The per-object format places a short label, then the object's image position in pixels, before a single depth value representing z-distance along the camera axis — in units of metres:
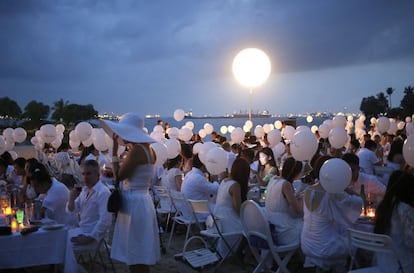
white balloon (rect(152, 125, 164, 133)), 11.90
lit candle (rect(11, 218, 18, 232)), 4.09
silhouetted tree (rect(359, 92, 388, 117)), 58.47
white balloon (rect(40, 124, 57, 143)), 10.51
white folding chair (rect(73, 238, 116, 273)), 4.47
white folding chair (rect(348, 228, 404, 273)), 3.12
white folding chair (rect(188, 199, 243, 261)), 5.00
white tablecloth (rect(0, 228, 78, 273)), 3.85
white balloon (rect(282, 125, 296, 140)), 10.63
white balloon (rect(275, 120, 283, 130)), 16.28
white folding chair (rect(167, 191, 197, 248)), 5.82
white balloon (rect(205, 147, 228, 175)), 5.87
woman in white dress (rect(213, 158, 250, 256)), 5.12
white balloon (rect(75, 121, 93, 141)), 9.26
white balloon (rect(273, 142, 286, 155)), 9.46
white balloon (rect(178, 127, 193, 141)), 11.57
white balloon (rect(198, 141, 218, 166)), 6.73
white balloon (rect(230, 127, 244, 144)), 11.45
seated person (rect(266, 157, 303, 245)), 4.53
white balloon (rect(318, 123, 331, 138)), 10.83
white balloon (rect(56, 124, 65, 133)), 13.66
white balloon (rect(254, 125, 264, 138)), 15.02
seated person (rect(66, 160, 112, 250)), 4.43
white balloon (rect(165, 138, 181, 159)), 7.31
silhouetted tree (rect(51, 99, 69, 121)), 45.97
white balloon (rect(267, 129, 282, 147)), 9.93
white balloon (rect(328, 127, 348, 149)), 8.46
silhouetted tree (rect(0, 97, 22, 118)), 46.48
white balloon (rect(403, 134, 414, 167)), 4.15
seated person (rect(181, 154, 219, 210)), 6.23
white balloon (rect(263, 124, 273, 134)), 14.97
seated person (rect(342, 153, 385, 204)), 5.51
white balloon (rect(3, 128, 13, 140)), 11.62
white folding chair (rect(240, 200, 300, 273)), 4.19
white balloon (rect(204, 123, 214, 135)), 15.20
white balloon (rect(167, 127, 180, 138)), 11.74
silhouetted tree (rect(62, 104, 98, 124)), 48.28
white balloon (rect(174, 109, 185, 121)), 16.66
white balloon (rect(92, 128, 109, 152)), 8.60
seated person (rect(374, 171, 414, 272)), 3.26
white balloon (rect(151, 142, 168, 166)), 6.13
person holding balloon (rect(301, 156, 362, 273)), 3.84
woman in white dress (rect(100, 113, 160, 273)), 3.66
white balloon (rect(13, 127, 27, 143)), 11.72
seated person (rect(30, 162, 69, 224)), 4.71
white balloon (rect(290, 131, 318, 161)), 6.04
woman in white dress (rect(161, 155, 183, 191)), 7.11
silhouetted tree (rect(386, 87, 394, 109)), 68.00
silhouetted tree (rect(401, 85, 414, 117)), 45.33
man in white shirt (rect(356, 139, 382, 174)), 8.36
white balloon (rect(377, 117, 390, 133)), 13.01
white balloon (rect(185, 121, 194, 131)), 15.08
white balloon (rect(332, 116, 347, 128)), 11.88
